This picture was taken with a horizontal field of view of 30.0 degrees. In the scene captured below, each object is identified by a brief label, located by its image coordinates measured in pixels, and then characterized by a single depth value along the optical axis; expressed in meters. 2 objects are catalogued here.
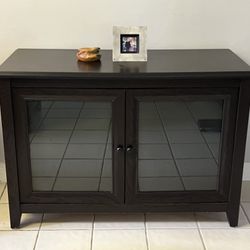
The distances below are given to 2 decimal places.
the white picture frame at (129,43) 2.05
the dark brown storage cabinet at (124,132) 1.96
